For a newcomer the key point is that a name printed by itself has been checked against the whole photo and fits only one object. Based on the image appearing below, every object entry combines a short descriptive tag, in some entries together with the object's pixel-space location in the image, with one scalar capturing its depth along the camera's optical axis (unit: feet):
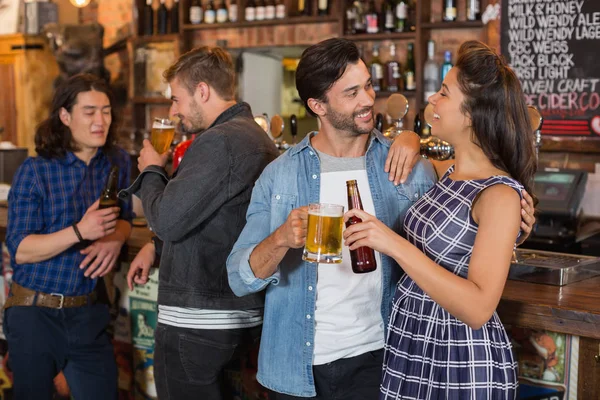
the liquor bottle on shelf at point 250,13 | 20.04
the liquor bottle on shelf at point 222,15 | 20.58
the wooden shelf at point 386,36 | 17.90
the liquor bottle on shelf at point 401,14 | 18.01
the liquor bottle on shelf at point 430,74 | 17.61
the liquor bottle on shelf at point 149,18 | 21.98
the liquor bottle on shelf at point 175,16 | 21.53
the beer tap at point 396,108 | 8.59
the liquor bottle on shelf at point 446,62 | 17.20
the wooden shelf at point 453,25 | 17.19
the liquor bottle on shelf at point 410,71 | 18.01
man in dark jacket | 7.12
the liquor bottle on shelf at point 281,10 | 19.63
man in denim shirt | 6.27
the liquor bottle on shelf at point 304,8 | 19.44
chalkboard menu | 14.78
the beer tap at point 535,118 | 7.81
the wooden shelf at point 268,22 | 19.02
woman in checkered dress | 5.14
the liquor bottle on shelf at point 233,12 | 20.43
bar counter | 6.36
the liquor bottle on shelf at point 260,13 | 19.90
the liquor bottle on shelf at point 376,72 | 18.51
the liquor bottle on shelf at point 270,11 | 19.77
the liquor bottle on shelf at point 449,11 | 17.44
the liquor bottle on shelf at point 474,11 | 17.22
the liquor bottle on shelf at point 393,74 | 18.17
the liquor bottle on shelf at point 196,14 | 20.90
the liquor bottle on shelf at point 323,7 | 19.12
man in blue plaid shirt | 8.73
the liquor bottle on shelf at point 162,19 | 21.72
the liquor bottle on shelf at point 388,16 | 18.13
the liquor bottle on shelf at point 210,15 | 20.65
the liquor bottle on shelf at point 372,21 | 18.34
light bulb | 16.24
